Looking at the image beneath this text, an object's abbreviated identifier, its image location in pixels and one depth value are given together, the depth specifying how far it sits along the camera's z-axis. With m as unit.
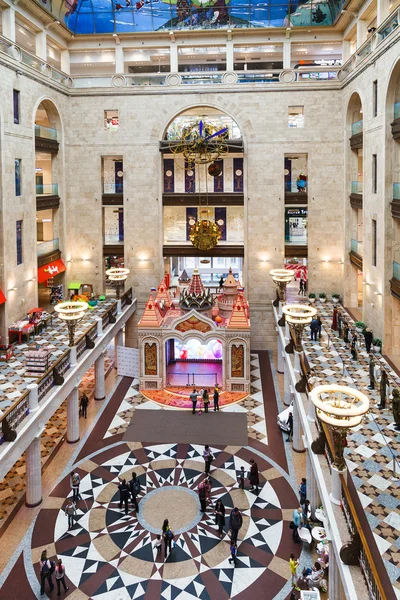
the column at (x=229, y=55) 29.89
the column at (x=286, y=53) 29.67
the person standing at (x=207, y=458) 17.66
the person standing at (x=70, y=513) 15.00
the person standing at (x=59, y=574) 12.52
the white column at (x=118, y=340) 28.29
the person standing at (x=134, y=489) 15.90
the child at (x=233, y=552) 13.51
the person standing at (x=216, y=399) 22.83
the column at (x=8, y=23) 22.94
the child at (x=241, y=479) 16.72
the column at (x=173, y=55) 30.25
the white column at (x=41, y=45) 27.00
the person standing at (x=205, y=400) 22.62
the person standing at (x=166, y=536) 13.88
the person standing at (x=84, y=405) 22.48
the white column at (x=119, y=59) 30.66
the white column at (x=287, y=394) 23.12
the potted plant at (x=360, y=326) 23.09
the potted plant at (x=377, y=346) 20.02
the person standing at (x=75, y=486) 16.12
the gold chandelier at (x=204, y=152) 22.08
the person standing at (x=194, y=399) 22.43
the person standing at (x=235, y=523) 13.98
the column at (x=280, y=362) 26.99
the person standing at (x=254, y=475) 16.67
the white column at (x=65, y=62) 31.03
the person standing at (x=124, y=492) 15.77
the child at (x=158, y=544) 14.11
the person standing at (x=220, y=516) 14.83
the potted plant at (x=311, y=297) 30.00
